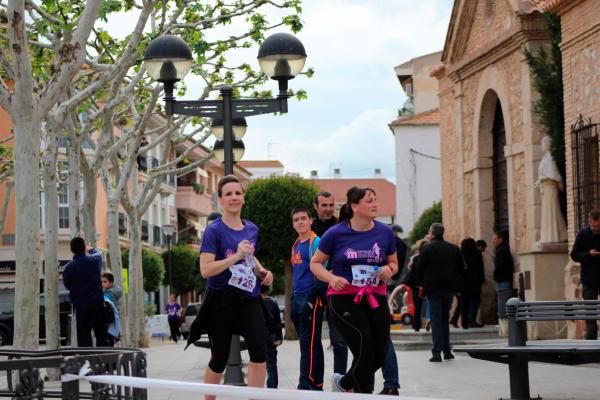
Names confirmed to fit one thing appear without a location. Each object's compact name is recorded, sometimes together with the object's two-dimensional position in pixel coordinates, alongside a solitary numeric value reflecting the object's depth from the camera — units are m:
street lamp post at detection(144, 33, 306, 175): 13.66
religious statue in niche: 22.77
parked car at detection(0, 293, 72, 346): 40.55
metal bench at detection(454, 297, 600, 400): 10.53
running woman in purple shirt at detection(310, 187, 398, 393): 9.09
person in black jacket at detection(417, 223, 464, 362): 16.08
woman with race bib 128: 8.74
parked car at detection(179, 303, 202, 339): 50.91
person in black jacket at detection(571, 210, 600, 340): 15.72
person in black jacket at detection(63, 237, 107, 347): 15.56
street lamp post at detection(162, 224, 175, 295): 57.66
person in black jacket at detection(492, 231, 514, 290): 23.59
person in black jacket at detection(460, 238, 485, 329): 23.58
